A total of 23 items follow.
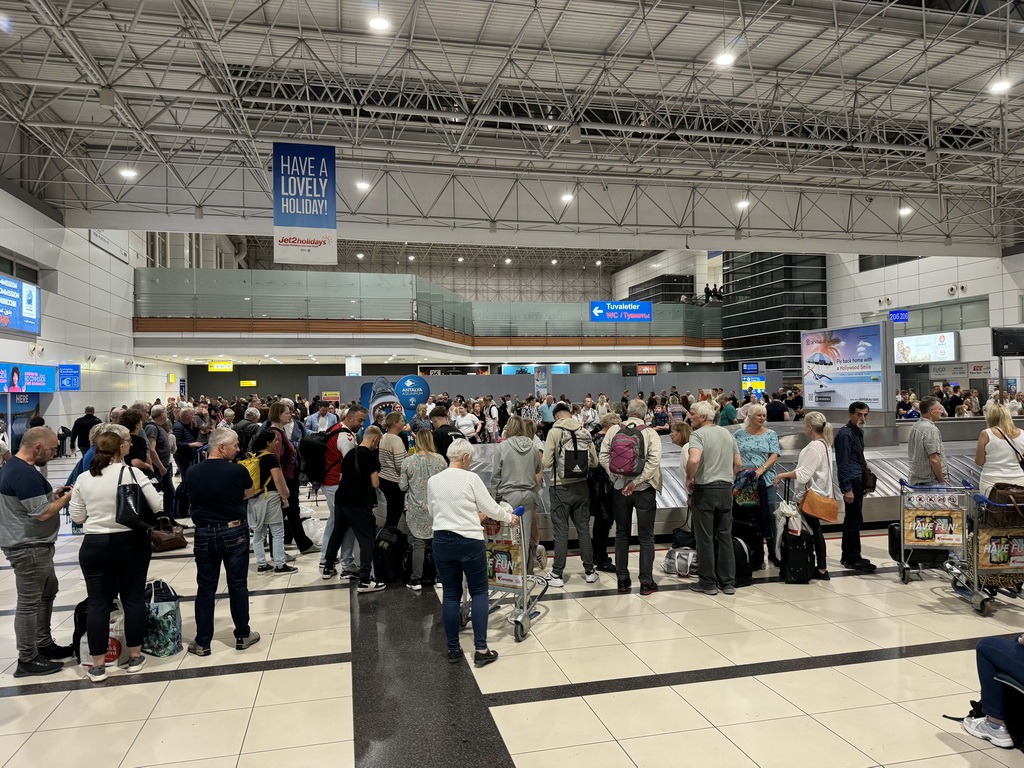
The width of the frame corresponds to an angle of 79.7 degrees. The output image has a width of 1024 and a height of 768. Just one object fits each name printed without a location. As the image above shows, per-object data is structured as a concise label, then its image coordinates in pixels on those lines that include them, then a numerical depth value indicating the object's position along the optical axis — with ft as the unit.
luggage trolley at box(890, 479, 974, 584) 18.47
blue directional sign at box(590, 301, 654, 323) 90.74
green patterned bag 14.53
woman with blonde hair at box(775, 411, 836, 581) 18.93
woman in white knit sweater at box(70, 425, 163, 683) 12.92
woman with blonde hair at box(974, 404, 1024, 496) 17.52
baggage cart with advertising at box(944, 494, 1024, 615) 16.43
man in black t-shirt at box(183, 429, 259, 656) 14.19
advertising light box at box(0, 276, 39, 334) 41.47
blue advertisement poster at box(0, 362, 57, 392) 41.32
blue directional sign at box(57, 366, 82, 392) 50.32
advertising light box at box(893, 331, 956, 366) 78.43
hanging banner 35.45
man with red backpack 18.19
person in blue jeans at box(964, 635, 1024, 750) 9.68
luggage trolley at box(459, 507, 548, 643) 15.64
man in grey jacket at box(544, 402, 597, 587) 18.83
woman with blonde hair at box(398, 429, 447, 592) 17.47
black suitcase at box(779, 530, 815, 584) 19.34
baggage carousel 25.02
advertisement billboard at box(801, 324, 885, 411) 43.06
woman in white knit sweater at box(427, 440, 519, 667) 13.57
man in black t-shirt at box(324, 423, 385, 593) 18.80
